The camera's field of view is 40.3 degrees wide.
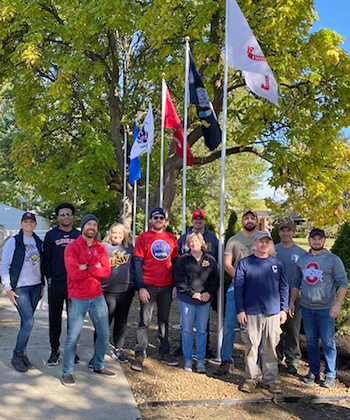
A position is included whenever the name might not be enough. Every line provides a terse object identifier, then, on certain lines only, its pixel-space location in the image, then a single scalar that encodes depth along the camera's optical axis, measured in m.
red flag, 8.69
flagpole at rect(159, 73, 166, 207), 9.05
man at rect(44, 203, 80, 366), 5.48
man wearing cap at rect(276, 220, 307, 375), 5.69
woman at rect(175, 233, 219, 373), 5.48
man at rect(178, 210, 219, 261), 6.27
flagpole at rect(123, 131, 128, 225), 14.54
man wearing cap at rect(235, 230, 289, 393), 4.98
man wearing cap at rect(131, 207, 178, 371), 5.62
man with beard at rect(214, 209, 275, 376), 5.47
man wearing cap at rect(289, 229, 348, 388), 5.24
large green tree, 10.72
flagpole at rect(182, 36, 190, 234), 7.66
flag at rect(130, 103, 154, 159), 10.73
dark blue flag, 6.82
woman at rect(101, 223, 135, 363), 5.76
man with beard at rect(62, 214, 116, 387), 4.93
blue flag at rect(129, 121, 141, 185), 12.41
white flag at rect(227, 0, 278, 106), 6.14
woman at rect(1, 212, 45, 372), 5.25
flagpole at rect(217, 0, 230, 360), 5.88
